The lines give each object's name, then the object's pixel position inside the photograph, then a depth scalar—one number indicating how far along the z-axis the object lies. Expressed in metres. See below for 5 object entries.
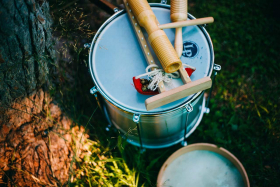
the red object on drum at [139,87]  0.74
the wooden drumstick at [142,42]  0.71
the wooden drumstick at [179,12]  0.80
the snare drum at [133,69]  0.76
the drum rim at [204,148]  0.85
